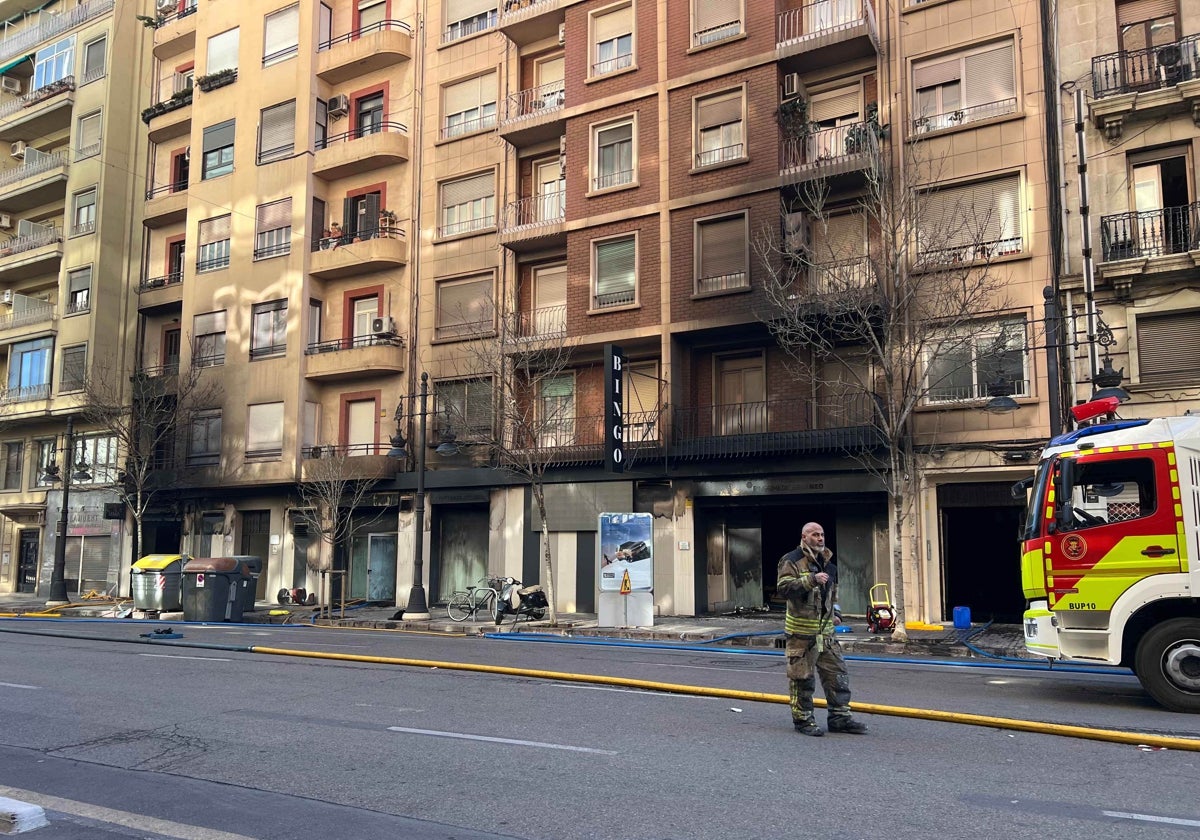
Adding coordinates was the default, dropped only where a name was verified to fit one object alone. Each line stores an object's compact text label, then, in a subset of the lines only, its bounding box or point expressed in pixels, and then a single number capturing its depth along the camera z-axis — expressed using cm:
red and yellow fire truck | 964
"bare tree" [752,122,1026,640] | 1852
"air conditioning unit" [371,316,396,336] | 2900
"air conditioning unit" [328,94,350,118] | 3148
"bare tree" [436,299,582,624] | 2331
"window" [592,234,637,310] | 2525
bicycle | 2228
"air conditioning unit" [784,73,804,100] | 2323
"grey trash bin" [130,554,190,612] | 2456
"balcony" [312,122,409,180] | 2961
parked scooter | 2138
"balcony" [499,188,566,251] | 2644
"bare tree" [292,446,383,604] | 2662
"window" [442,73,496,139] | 2889
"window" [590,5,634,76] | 2623
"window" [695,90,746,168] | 2398
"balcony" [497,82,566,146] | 2689
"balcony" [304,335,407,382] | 2864
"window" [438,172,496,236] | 2841
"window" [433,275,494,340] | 2769
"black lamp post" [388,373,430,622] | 2283
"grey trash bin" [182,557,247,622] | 2405
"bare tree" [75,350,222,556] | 3136
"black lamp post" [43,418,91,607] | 2956
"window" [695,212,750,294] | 2341
